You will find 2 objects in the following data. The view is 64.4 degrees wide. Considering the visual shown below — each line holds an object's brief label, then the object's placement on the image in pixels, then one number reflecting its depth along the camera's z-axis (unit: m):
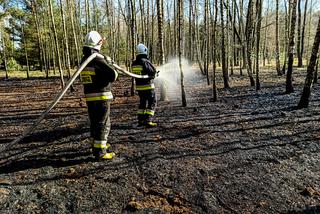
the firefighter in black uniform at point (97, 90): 4.69
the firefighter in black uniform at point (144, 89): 6.92
